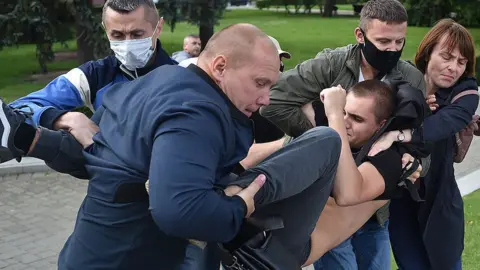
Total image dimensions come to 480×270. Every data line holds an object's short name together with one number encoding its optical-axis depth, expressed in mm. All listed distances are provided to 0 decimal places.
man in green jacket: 3014
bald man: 1691
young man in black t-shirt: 2500
